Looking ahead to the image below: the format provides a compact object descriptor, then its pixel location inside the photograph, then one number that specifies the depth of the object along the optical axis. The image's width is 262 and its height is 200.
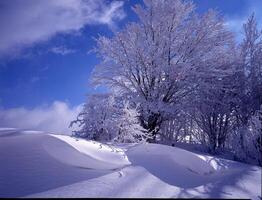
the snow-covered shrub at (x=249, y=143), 7.25
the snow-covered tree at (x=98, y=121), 8.61
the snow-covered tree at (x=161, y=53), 12.49
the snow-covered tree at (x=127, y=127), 8.44
